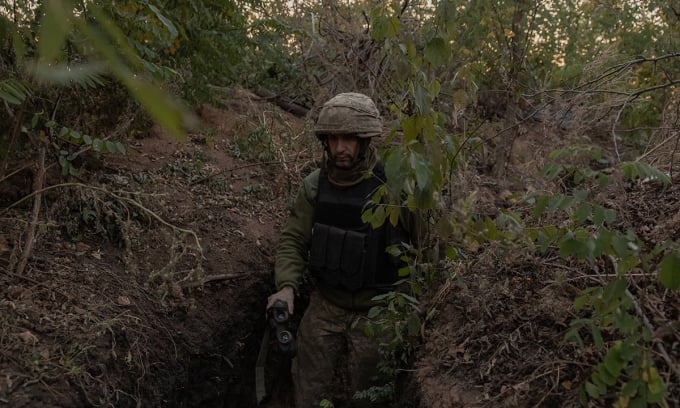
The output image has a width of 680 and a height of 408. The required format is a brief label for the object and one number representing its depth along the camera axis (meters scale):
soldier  3.74
